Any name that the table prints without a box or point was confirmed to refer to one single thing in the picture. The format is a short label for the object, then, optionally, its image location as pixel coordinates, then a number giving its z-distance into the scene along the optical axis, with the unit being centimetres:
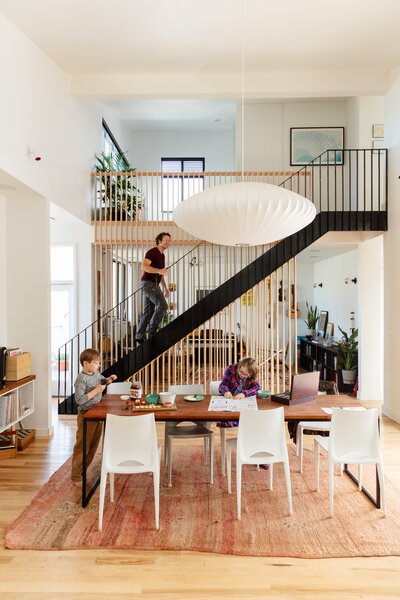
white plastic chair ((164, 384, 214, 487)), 404
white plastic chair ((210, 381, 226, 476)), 428
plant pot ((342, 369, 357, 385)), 784
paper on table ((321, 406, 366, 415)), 363
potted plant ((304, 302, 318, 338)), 1077
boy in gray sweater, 385
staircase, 650
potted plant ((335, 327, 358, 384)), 784
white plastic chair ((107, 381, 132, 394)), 461
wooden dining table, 353
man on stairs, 587
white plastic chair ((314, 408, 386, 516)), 342
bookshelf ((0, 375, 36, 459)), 462
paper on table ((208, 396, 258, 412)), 371
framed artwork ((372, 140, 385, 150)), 812
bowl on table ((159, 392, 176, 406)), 382
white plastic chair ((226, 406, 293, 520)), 337
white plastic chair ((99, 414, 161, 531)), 322
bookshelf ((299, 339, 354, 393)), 800
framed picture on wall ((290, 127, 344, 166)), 890
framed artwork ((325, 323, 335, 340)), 966
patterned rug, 298
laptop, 386
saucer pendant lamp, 294
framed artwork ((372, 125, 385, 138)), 814
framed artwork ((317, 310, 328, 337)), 999
